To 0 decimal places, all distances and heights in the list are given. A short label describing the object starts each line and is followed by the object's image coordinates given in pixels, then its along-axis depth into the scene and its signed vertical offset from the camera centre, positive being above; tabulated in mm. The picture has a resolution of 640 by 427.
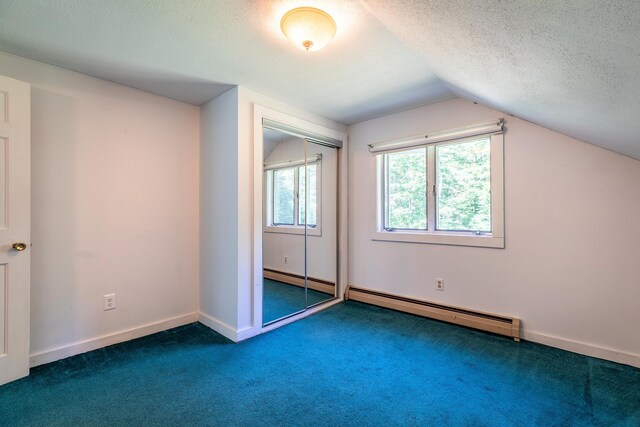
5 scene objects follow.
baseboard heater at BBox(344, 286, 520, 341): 2617 -1000
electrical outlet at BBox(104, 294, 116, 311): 2479 -745
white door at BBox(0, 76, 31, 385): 1895 -75
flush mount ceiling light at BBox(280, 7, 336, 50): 1581 +1075
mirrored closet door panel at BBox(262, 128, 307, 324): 2967 -121
